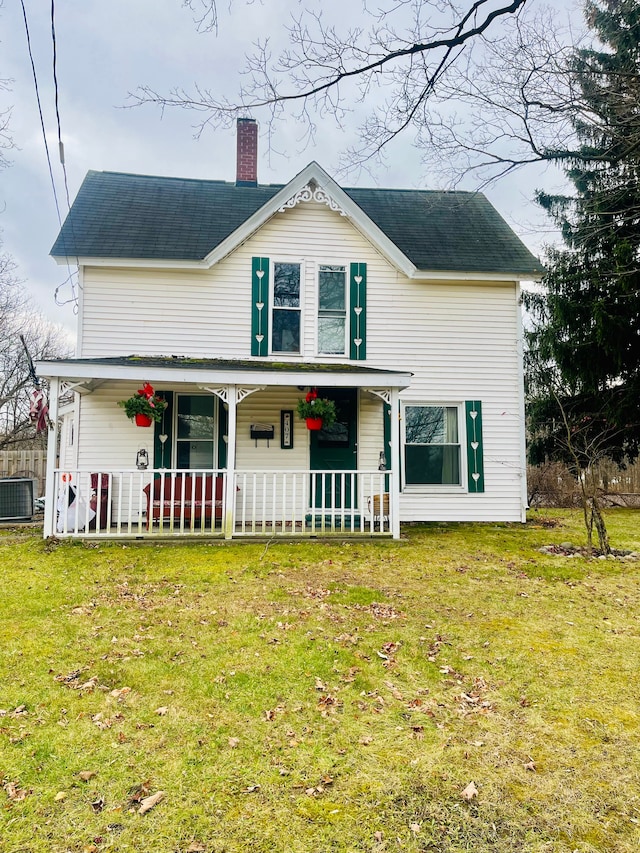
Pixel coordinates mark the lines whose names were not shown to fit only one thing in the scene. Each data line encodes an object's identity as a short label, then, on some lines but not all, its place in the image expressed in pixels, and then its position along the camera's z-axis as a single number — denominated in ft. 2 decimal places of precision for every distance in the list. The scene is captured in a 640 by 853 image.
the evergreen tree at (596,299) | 34.19
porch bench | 28.14
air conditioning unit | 35.65
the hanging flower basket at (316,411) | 26.91
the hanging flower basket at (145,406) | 26.08
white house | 30.01
